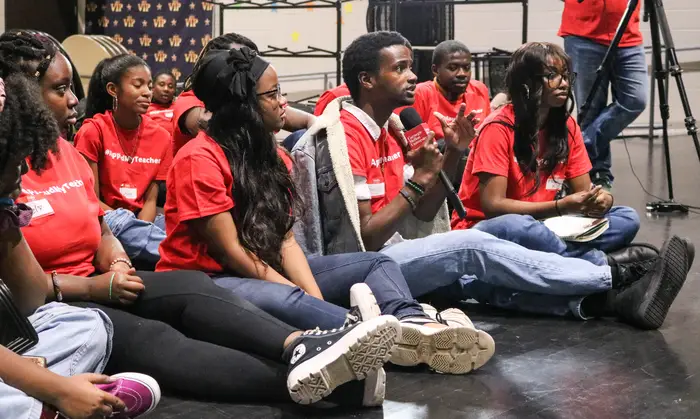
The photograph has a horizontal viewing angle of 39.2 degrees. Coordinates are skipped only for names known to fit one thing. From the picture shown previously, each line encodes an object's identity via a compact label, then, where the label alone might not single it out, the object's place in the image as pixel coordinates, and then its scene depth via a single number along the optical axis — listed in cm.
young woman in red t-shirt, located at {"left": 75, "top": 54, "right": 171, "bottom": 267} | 345
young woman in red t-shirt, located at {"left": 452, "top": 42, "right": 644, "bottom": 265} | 308
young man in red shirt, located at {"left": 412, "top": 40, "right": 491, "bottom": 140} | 461
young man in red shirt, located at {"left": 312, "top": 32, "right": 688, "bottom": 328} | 279
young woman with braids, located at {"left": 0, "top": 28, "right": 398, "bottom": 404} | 218
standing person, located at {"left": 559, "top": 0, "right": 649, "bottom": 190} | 496
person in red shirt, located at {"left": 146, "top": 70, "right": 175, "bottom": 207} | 462
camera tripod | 454
